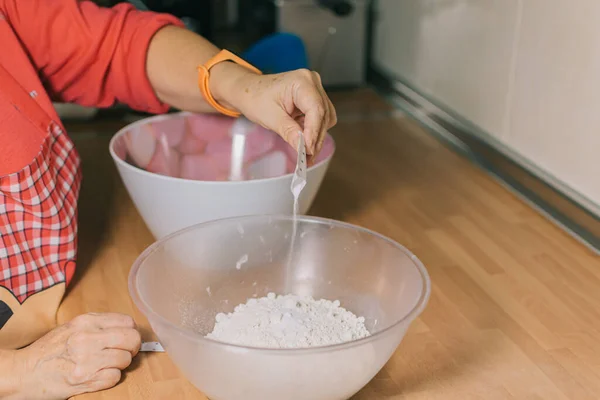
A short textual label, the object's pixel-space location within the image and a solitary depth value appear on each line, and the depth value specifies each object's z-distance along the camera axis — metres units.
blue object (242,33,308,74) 1.42
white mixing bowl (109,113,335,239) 0.91
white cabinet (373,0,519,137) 1.29
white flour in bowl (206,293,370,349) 0.74
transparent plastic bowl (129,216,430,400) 0.65
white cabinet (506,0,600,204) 1.06
